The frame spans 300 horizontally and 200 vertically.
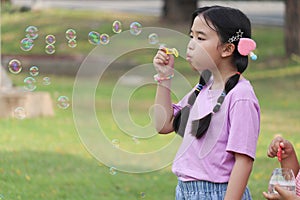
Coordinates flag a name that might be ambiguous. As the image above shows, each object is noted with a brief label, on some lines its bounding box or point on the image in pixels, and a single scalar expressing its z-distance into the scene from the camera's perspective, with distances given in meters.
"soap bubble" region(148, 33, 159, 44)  6.92
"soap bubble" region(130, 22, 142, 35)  7.01
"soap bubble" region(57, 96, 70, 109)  7.83
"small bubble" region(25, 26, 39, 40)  8.07
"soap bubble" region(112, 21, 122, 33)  6.95
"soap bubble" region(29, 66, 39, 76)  7.64
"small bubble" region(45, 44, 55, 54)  7.93
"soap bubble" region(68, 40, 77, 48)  7.58
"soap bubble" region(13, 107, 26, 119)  9.16
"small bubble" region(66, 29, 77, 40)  7.59
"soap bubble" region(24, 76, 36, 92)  8.00
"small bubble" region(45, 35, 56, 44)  7.81
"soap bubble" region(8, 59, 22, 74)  8.20
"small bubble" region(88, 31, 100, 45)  7.56
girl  5.38
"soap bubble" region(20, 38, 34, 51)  8.03
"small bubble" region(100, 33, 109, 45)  7.28
